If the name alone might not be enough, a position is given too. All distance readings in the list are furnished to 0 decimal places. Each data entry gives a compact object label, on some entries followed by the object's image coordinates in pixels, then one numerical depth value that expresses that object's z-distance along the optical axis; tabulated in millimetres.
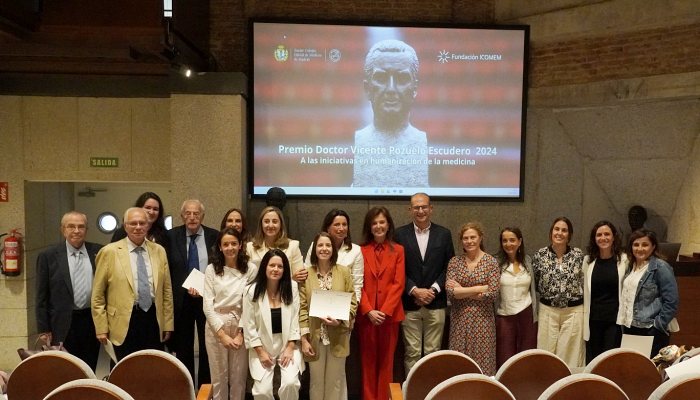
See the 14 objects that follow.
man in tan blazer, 3958
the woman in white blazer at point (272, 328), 3900
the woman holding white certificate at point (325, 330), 4141
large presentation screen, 6594
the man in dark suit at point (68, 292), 4031
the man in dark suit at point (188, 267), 4527
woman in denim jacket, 4199
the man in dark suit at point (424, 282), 4641
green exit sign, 6301
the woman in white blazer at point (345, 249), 4371
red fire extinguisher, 6035
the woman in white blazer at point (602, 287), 4379
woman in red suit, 4438
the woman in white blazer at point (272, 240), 4332
